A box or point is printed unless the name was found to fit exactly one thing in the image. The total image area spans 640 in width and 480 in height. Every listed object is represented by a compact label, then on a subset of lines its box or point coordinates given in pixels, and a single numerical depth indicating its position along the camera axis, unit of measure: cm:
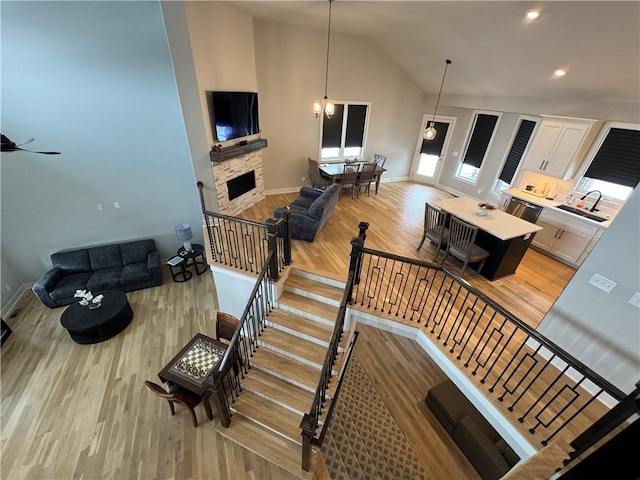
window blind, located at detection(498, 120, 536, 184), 602
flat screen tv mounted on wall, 473
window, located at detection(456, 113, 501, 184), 693
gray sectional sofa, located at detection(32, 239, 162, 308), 510
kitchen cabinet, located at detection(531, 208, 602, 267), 463
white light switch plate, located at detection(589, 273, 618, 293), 248
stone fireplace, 530
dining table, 682
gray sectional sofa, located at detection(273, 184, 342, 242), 475
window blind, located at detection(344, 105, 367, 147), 747
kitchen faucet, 494
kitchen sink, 467
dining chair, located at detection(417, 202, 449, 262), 455
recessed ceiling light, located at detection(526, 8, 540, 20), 346
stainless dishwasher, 515
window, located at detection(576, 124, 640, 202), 452
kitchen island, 411
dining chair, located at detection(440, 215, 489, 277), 405
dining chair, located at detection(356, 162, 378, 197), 719
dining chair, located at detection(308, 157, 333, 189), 704
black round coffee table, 432
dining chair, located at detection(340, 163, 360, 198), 688
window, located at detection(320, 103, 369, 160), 734
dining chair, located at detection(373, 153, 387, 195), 760
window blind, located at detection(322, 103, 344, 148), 726
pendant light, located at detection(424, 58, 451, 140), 582
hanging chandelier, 566
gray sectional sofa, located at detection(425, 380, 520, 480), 324
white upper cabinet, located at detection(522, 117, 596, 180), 487
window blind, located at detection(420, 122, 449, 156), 808
